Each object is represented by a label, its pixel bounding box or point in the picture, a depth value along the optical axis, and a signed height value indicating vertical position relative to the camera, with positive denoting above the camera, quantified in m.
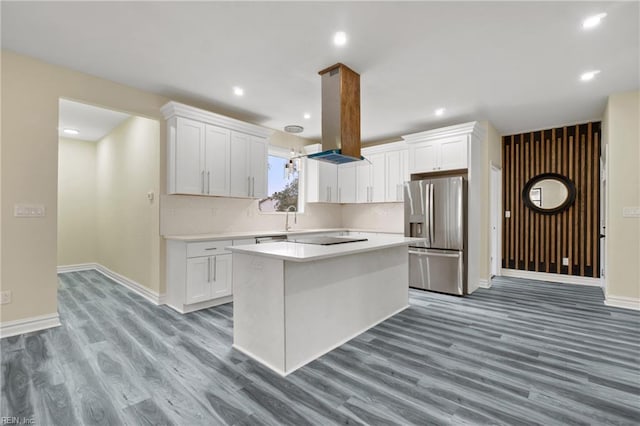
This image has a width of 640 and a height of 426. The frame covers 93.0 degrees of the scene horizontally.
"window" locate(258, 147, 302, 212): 5.43 +0.53
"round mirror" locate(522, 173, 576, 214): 5.30 +0.38
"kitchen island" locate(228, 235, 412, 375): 2.32 -0.74
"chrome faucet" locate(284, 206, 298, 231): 5.61 -0.10
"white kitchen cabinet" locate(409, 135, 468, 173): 4.63 +0.95
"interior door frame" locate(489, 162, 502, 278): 5.82 -0.13
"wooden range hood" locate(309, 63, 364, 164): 3.09 +1.03
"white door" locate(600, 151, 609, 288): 4.33 -0.03
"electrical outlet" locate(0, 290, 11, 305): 2.89 -0.80
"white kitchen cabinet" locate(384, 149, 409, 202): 5.49 +0.74
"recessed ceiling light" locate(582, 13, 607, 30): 2.38 +1.55
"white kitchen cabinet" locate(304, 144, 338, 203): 5.91 +0.67
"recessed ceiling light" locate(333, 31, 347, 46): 2.60 +1.54
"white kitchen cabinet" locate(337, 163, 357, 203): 6.18 +0.64
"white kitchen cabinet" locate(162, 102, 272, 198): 3.87 +0.83
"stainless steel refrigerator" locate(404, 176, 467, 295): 4.45 -0.27
